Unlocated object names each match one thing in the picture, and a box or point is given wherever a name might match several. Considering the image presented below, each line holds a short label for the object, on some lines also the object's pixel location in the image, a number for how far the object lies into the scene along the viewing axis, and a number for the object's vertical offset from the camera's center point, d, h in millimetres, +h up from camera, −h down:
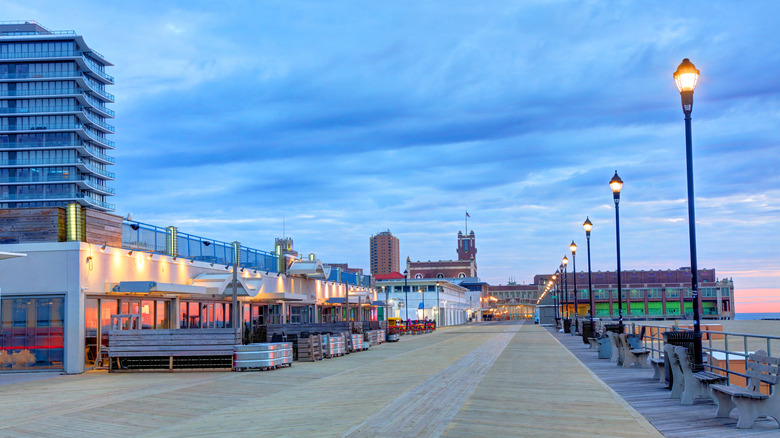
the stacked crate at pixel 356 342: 31702 -2909
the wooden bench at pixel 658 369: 16297 -2225
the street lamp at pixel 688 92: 14336 +3452
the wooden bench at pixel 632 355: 20688 -2371
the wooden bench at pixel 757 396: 9766 -1716
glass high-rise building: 111875 +24733
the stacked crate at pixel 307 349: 25391 -2484
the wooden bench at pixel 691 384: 12500 -1943
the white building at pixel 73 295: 21453 -493
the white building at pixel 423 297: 93375 -2928
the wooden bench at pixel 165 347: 21531 -1983
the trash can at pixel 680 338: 15445 -1437
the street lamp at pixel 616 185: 24781 +2855
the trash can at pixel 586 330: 36656 -2948
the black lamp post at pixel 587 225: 35188 +2191
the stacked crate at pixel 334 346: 27406 -2662
